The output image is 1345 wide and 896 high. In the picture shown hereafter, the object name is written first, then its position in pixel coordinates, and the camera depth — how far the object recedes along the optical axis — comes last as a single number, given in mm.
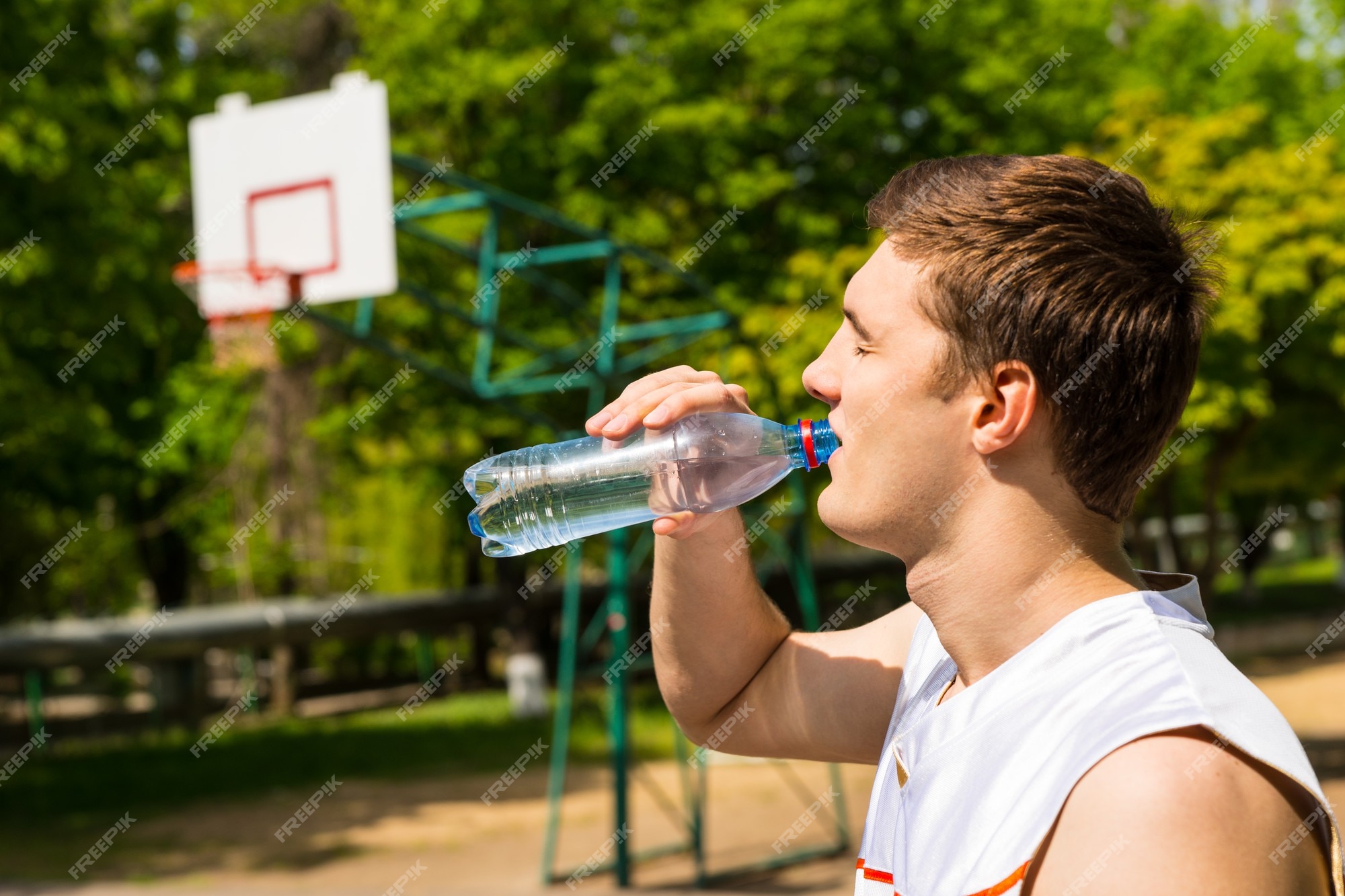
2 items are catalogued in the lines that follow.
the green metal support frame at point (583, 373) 7602
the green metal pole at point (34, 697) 17625
